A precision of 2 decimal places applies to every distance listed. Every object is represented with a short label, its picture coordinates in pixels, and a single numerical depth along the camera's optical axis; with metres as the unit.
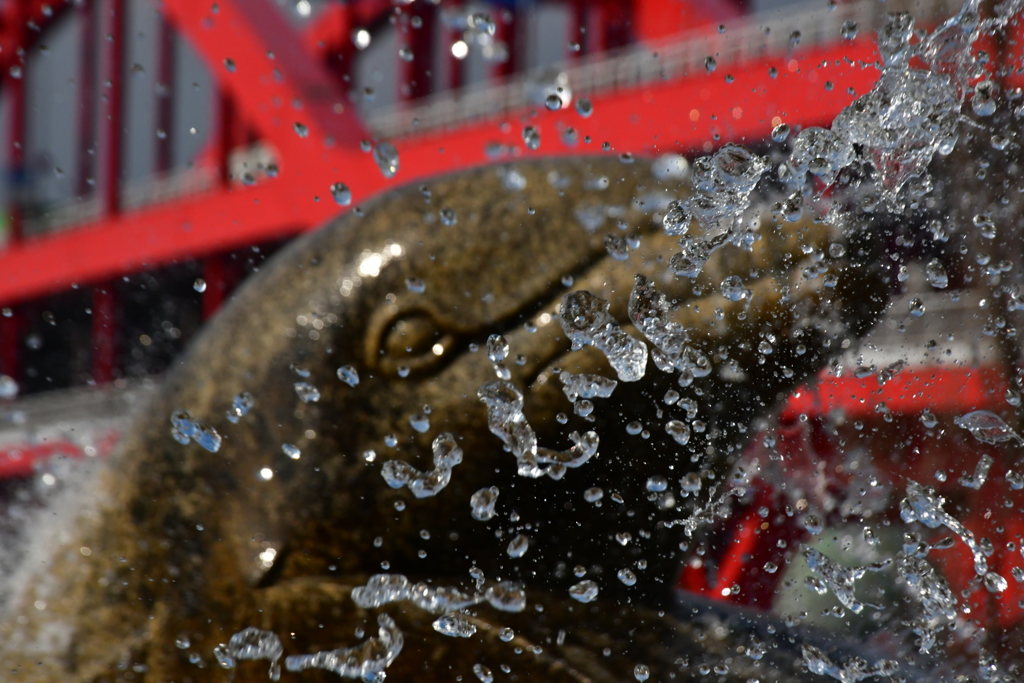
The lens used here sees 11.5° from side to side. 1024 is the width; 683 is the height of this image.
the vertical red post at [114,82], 12.80
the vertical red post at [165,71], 15.04
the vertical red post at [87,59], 16.58
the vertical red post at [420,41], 9.92
